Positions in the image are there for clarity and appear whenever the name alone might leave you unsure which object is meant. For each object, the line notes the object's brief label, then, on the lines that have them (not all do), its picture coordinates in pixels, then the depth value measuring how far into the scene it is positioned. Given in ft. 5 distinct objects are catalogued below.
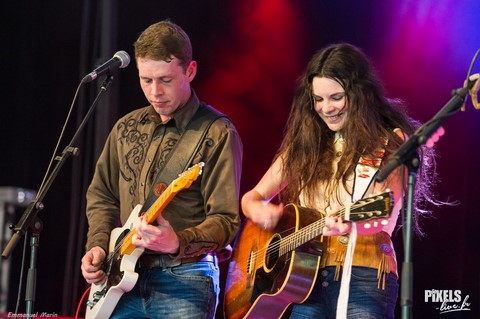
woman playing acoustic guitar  21.38
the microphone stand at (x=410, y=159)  18.03
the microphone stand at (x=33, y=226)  23.03
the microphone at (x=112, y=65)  24.54
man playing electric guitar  22.85
